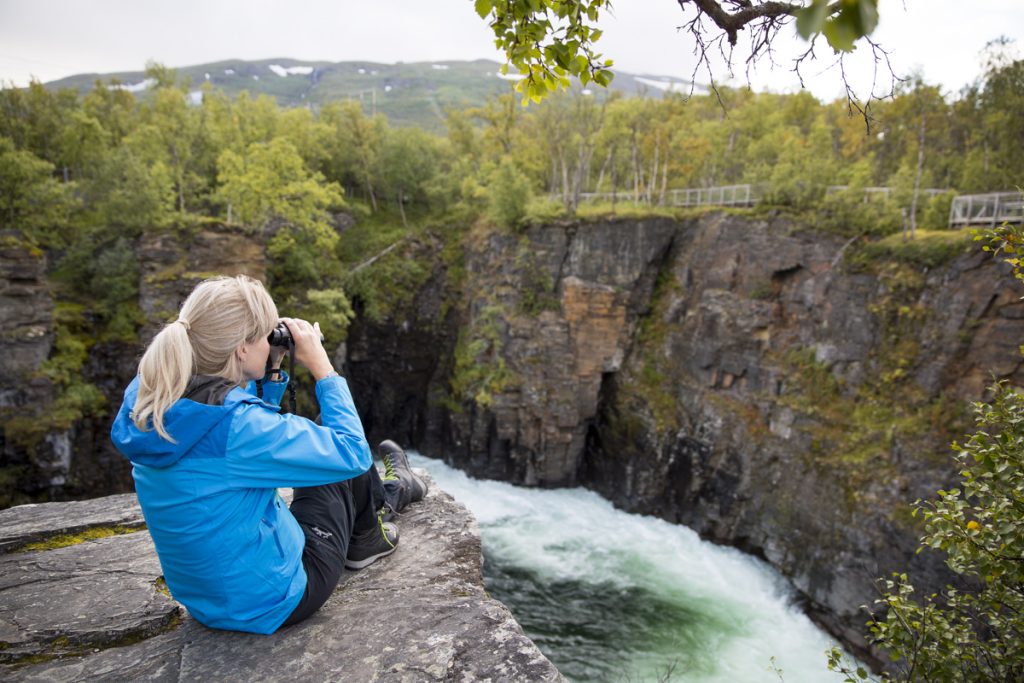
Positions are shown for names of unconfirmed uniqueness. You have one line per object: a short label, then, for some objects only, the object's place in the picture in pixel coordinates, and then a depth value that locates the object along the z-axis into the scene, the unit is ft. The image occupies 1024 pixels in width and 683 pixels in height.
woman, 8.14
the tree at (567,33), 10.19
